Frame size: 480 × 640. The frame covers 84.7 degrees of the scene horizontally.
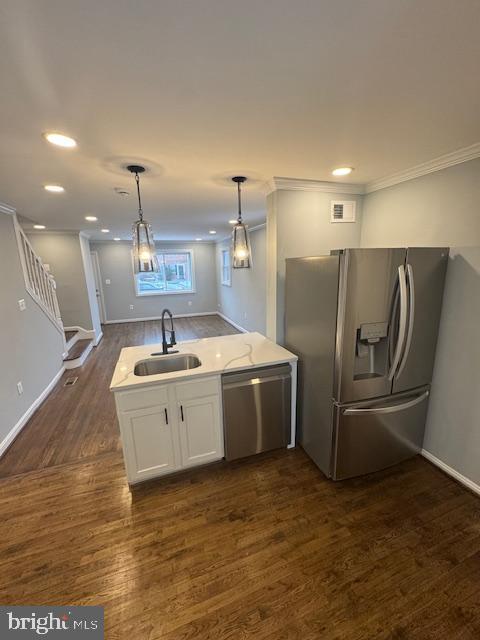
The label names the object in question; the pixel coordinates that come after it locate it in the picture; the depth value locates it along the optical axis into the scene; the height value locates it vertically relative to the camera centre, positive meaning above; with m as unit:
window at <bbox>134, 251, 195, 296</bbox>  7.91 -0.31
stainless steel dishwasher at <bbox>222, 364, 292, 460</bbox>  2.14 -1.18
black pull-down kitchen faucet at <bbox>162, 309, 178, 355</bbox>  2.38 -0.71
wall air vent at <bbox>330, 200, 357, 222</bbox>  2.57 +0.51
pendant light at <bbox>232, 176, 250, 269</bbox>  2.12 +0.17
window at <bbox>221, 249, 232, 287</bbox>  7.10 -0.08
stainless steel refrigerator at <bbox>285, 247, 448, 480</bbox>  1.76 -0.63
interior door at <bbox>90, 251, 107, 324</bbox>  7.20 -0.46
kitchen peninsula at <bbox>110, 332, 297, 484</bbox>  1.92 -1.02
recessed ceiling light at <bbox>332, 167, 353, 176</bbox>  2.08 +0.74
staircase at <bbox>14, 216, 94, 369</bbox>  3.40 -0.41
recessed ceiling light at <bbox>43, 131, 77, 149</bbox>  1.45 +0.73
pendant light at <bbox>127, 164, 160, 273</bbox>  1.96 +0.17
